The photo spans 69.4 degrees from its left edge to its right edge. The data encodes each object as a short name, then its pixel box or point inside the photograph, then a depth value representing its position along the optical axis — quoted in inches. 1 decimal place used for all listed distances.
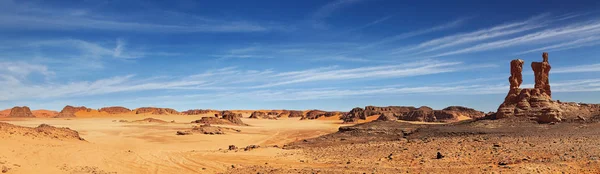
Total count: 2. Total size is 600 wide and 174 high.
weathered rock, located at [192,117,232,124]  2253.9
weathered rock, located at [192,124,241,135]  1577.8
